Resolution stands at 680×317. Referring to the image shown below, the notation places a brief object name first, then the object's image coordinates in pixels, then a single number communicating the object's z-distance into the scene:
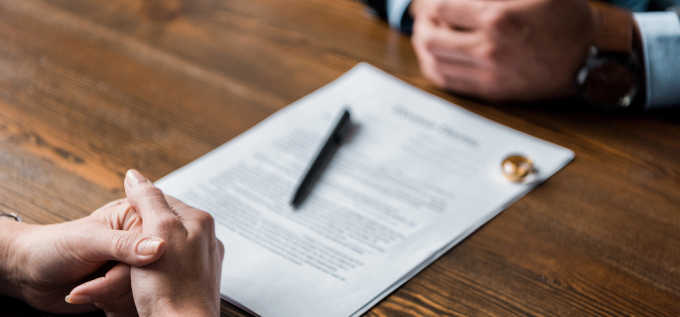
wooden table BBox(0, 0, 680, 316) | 0.57
